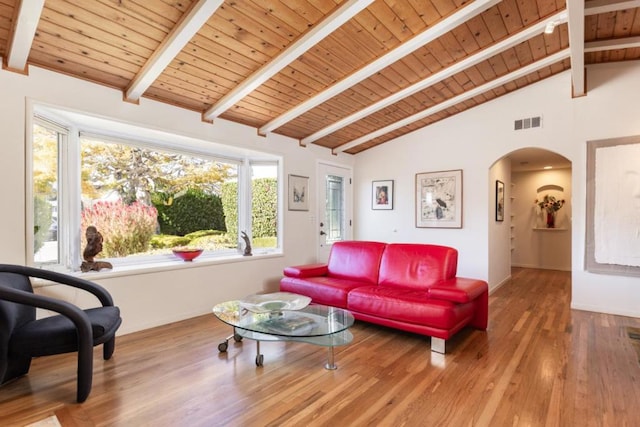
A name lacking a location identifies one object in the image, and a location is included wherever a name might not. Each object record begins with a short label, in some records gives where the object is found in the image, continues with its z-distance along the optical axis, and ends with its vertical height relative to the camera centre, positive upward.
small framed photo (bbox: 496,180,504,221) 5.37 +0.20
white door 5.53 +0.11
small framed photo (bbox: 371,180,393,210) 5.79 +0.31
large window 3.06 +0.20
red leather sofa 2.82 -0.77
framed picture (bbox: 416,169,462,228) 5.10 +0.21
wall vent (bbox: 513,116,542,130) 4.50 +1.23
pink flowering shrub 3.44 -0.14
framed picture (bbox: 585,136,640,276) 3.85 +0.08
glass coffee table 2.35 -0.84
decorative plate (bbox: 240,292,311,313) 2.76 -0.78
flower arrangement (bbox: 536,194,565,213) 7.09 +0.19
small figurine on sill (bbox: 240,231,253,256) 4.52 -0.46
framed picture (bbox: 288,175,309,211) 4.94 +0.29
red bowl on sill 3.85 -0.49
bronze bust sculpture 3.15 -0.37
